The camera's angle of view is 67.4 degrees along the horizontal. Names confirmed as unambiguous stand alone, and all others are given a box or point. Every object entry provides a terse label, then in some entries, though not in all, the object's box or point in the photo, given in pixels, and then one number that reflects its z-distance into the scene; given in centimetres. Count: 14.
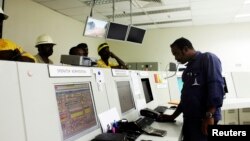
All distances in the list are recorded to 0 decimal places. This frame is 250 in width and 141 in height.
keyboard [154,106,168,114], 187
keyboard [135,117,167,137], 116
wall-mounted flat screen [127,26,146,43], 313
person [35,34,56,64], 260
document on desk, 107
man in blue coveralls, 134
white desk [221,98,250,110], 245
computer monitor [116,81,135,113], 139
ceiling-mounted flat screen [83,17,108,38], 275
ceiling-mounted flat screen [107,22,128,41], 292
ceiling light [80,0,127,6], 362
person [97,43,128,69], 263
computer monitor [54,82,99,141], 85
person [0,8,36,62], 92
